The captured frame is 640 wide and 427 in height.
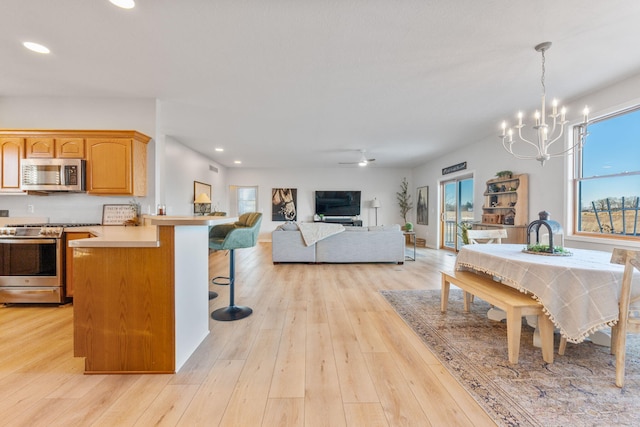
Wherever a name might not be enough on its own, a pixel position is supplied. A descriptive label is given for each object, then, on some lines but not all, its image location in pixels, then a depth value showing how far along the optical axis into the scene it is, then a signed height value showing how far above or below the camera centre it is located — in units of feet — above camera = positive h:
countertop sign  11.16 -0.20
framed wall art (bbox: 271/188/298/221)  29.50 +0.79
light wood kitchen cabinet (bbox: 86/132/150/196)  10.50 +1.75
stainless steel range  9.43 -2.02
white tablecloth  5.25 -1.60
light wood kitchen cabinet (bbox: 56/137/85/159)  10.43 +2.40
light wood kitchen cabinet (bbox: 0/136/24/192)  10.38 +1.98
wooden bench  5.95 -2.26
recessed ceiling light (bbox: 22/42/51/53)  7.75 +4.80
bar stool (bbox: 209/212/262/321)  8.30 -1.06
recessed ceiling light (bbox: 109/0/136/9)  6.11 +4.79
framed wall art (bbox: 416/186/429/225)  26.29 +0.49
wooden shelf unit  14.12 +0.29
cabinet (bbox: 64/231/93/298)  9.62 -1.77
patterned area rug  4.56 -3.46
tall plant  29.78 +1.32
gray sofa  17.04 -2.35
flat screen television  29.30 +0.82
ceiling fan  22.29 +4.75
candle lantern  7.07 -0.51
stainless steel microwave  10.11 +1.31
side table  18.79 -3.38
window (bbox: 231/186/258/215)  29.66 +1.33
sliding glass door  20.74 +0.26
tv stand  29.30 -1.06
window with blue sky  9.94 +1.35
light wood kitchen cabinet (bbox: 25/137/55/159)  10.41 +2.42
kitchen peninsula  5.64 -1.99
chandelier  7.16 +2.48
